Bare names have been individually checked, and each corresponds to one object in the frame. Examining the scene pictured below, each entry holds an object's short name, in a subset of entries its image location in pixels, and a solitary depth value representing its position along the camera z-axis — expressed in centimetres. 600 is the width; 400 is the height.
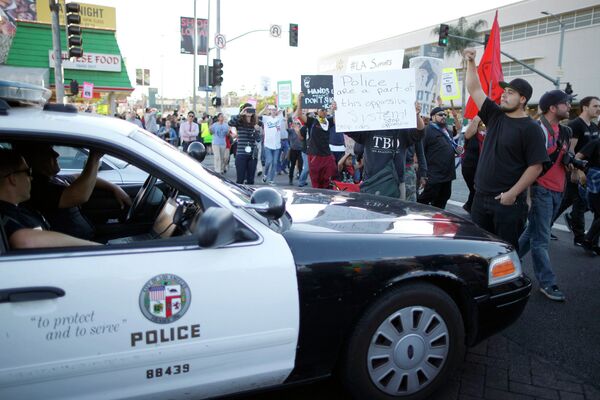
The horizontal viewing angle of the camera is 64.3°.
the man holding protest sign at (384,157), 490
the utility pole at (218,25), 2323
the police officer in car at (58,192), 287
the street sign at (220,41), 2306
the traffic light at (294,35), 2205
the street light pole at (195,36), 2633
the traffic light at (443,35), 2297
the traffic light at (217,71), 2164
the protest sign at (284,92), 1539
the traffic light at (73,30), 1301
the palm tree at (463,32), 4816
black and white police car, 191
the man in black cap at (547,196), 433
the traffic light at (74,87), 1830
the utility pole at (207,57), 2314
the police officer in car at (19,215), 207
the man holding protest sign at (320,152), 821
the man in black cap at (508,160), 375
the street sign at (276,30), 2236
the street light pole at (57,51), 1285
